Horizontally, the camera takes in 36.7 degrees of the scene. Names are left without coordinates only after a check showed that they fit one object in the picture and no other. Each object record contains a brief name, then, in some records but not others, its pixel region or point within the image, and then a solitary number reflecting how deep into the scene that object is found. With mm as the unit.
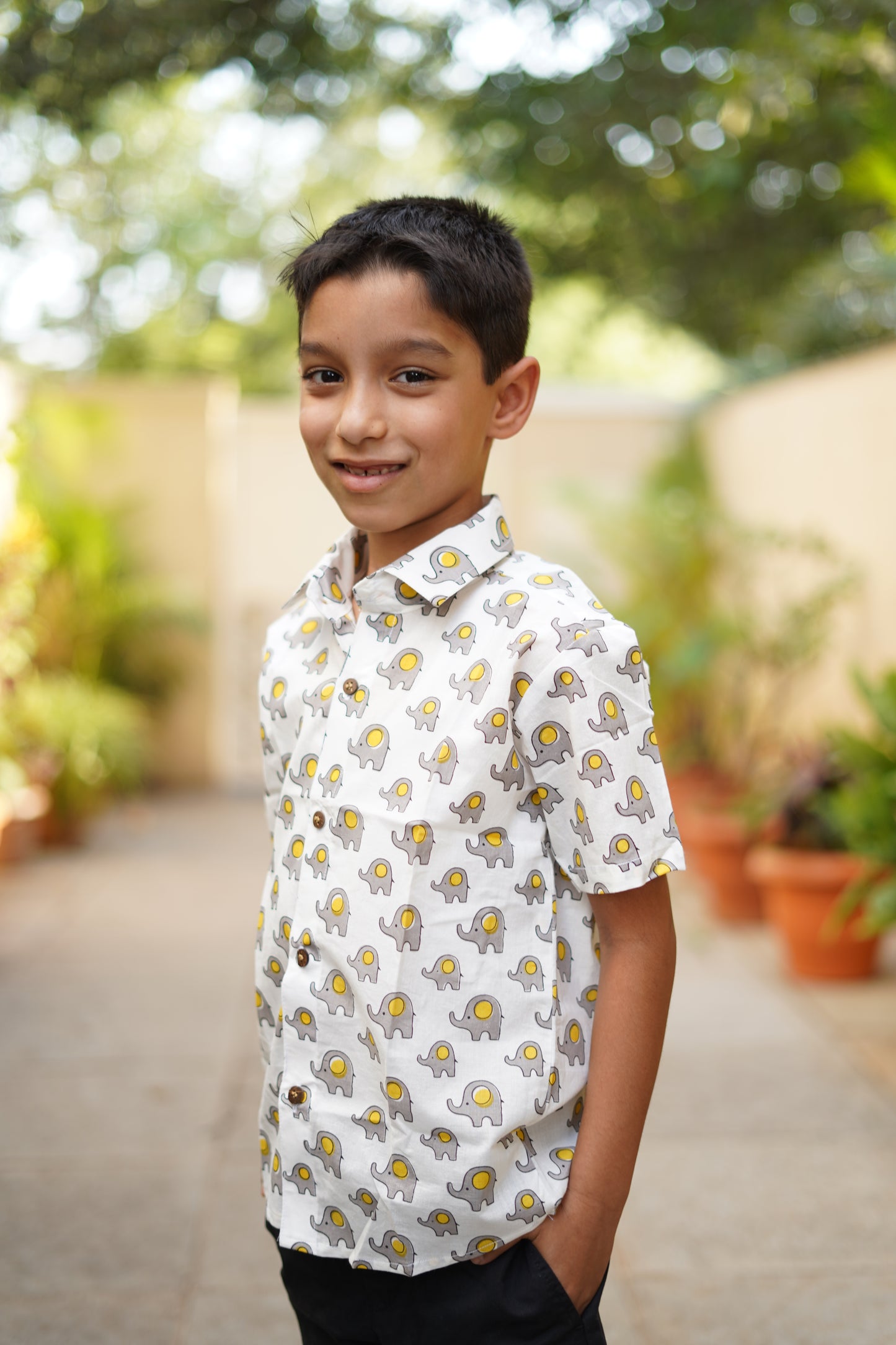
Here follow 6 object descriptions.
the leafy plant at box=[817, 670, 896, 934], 3561
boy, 1231
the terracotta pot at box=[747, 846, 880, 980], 4316
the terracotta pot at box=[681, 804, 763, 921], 5250
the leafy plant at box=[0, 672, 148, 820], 6574
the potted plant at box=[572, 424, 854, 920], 5379
